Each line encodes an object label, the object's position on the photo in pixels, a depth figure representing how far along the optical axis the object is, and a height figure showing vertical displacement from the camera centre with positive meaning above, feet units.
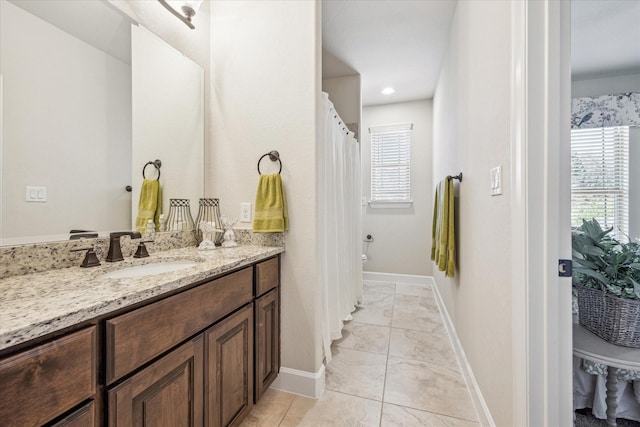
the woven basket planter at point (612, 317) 3.84 -1.53
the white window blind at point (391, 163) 12.78 +2.45
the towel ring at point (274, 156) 5.26 +1.13
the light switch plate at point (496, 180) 3.78 +0.49
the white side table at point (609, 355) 3.64 -1.97
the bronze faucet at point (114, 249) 3.76 -0.51
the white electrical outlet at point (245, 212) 5.50 +0.03
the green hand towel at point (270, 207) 5.02 +0.12
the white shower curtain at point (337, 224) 6.06 -0.30
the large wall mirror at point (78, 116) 3.07 +1.35
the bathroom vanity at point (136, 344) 1.80 -1.19
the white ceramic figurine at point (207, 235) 5.00 -0.43
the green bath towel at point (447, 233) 6.78 -0.52
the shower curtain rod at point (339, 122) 7.28 +2.69
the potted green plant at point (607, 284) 3.86 -1.07
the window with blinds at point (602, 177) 8.34 +1.17
